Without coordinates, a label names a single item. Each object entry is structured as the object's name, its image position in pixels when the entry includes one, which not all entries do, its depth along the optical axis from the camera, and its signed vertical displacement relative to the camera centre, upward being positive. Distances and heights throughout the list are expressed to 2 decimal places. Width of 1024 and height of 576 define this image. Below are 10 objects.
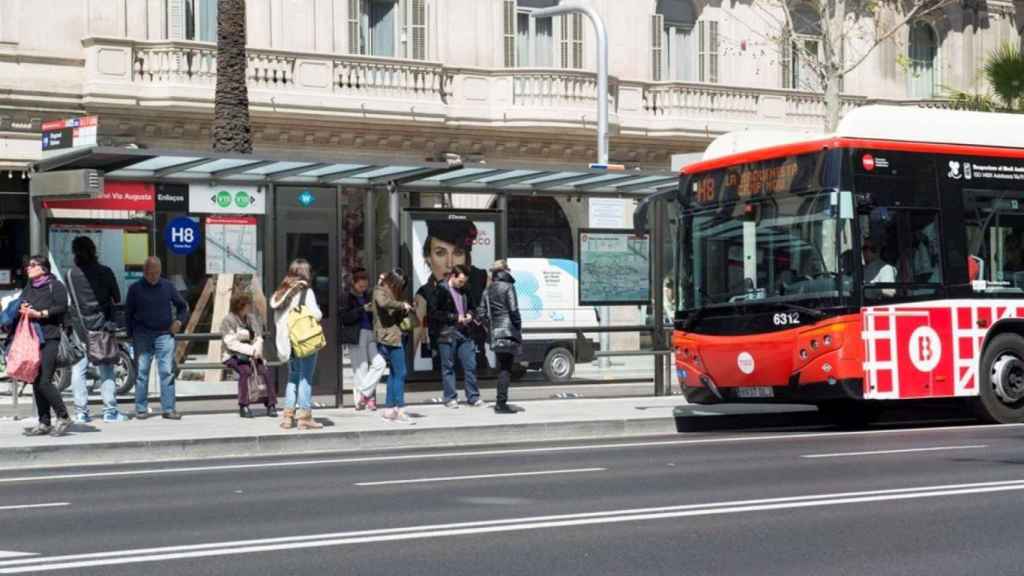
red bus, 17.80 +0.38
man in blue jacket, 19.11 -0.15
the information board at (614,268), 23.00 +0.49
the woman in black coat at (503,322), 20.45 -0.18
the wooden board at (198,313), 20.70 -0.03
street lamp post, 26.23 +3.51
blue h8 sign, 20.36 +0.87
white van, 22.81 -0.09
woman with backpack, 18.09 -0.19
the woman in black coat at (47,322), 16.97 -0.09
